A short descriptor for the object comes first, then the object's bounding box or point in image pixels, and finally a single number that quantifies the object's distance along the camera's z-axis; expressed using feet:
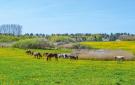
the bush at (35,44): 312.29
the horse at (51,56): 160.97
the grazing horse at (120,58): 163.12
